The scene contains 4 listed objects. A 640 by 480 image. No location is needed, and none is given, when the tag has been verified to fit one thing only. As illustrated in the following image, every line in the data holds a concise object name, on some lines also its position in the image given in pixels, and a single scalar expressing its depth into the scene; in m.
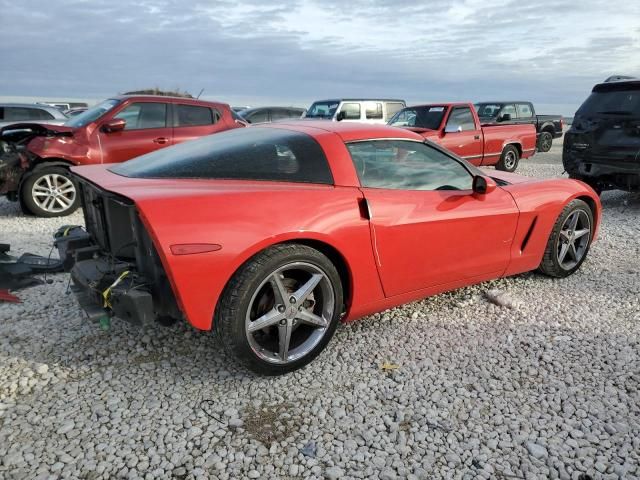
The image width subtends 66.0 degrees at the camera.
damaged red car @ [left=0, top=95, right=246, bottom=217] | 6.35
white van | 14.28
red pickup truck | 9.96
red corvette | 2.44
